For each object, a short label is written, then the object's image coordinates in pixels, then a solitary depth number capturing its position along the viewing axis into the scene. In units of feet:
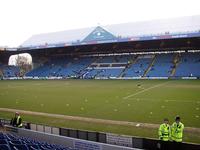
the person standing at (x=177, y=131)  26.11
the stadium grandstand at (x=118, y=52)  139.30
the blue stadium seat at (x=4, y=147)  17.10
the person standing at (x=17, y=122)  36.68
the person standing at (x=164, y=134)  26.81
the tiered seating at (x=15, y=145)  17.26
